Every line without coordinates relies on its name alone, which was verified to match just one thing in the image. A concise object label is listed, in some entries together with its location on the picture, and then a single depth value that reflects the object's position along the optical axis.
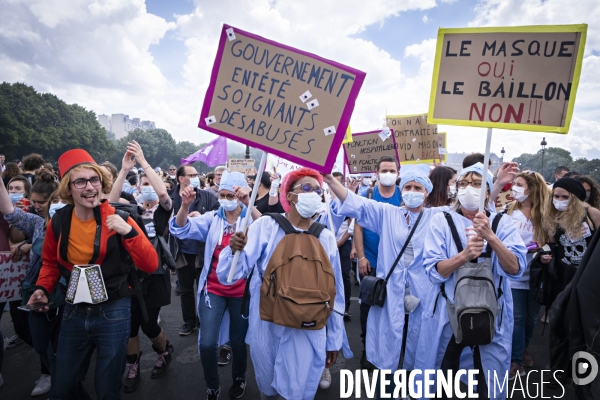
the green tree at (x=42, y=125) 40.75
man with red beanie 2.53
